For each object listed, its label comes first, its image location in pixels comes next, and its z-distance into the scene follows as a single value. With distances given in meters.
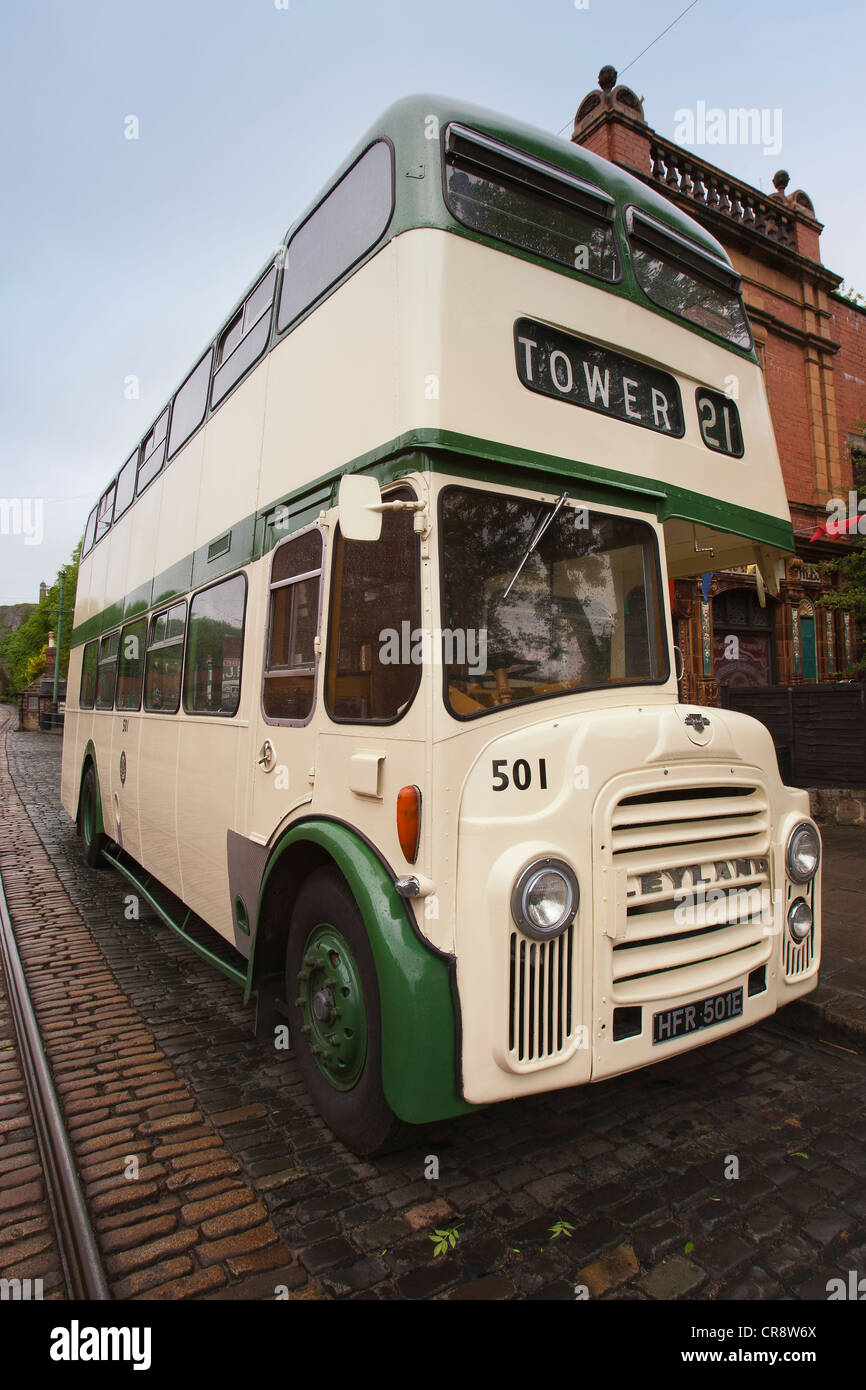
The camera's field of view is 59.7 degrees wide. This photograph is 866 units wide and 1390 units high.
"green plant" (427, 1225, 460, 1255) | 2.44
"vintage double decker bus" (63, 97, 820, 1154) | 2.55
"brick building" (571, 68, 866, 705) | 12.12
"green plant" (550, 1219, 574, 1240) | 2.52
